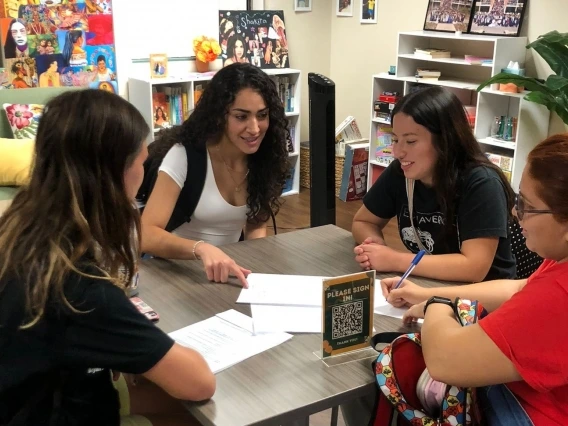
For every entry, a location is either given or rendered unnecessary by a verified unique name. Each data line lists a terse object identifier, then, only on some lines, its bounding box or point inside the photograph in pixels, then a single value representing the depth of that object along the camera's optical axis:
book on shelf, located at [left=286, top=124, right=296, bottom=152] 5.08
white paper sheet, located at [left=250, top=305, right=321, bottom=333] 1.43
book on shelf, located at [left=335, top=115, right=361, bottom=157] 5.11
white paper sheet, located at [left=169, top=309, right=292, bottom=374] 1.30
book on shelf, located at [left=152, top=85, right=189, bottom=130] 4.43
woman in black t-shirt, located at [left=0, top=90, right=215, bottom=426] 1.04
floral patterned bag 1.14
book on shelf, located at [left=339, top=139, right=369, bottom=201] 4.97
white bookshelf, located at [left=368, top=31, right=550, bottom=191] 3.93
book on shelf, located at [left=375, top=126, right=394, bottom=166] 4.84
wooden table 1.15
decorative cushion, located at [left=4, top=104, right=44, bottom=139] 3.67
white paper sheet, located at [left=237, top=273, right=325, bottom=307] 1.56
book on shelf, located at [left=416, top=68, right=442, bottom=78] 4.40
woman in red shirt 1.04
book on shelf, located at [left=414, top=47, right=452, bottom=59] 4.34
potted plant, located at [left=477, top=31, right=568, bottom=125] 3.47
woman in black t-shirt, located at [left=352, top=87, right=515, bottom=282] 1.72
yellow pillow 3.41
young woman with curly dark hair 2.03
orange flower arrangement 4.58
